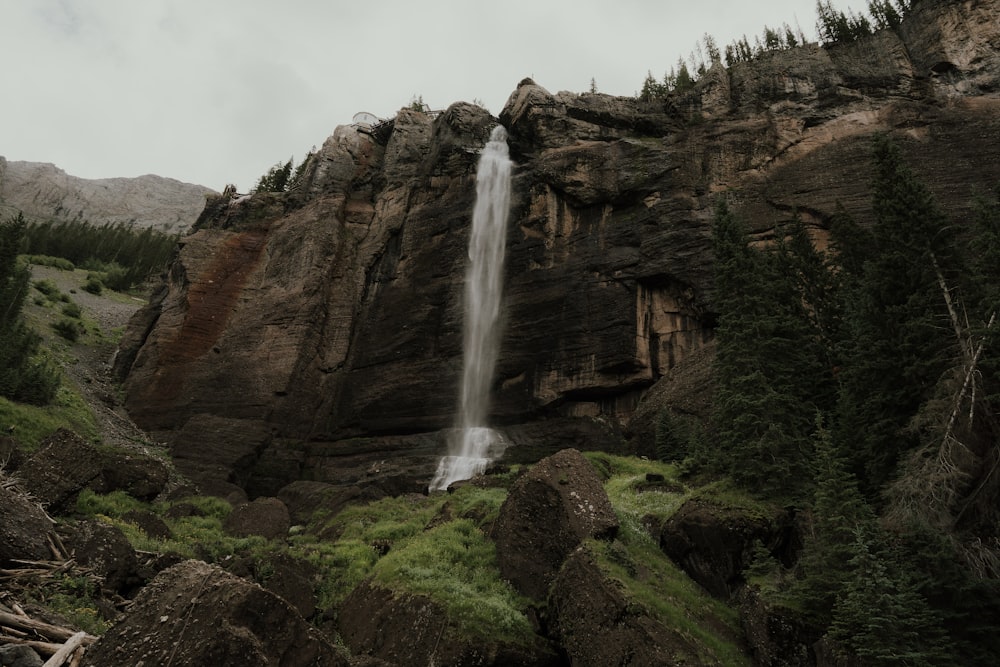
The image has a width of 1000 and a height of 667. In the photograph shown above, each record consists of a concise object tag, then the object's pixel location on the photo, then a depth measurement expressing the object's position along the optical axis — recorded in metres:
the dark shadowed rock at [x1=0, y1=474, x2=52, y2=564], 10.88
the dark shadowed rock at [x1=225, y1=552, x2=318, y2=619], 14.52
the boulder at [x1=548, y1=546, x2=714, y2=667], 10.52
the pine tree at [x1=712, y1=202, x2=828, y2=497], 18.23
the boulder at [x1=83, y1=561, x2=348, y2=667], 6.33
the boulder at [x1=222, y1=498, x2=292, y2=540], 24.08
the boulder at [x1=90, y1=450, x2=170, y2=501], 23.55
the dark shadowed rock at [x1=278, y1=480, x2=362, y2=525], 27.55
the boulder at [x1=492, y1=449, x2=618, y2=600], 14.23
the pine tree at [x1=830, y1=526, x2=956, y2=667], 10.00
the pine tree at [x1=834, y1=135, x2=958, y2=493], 16.98
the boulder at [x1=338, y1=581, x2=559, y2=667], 11.30
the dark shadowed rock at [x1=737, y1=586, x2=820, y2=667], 11.70
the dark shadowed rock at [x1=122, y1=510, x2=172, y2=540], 19.77
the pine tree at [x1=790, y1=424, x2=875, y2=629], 12.04
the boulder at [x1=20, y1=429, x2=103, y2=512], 16.59
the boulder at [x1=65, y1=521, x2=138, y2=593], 12.16
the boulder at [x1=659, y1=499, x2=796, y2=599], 14.77
